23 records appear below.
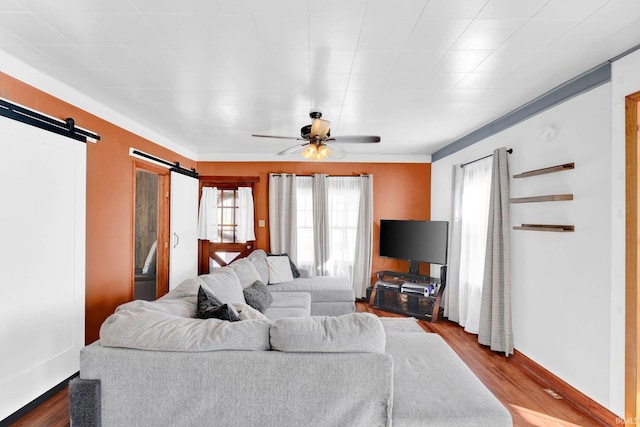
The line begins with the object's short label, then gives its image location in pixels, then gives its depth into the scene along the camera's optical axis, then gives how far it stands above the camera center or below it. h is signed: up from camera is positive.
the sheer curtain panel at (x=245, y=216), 5.45 -0.08
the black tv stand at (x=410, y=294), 4.43 -1.18
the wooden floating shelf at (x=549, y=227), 2.51 -0.11
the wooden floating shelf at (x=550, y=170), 2.52 +0.39
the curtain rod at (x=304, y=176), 5.38 +0.65
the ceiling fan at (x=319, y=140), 2.85 +0.72
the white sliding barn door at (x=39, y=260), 2.14 -0.40
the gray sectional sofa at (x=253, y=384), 1.50 -0.85
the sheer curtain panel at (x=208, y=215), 5.40 -0.07
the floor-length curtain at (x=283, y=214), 5.32 -0.04
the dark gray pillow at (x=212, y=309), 1.99 -0.65
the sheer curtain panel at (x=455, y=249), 4.35 -0.50
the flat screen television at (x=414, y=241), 4.57 -0.43
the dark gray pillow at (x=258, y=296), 3.17 -0.90
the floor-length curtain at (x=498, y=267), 3.24 -0.57
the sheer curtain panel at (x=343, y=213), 5.39 -0.01
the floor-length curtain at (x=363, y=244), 5.29 -0.54
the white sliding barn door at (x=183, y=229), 4.45 -0.28
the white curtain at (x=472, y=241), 3.82 -0.36
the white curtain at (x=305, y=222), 5.41 -0.18
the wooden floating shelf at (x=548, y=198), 2.52 +0.15
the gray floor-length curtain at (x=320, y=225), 5.32 -0.22
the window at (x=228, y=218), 5.50 -0.13
